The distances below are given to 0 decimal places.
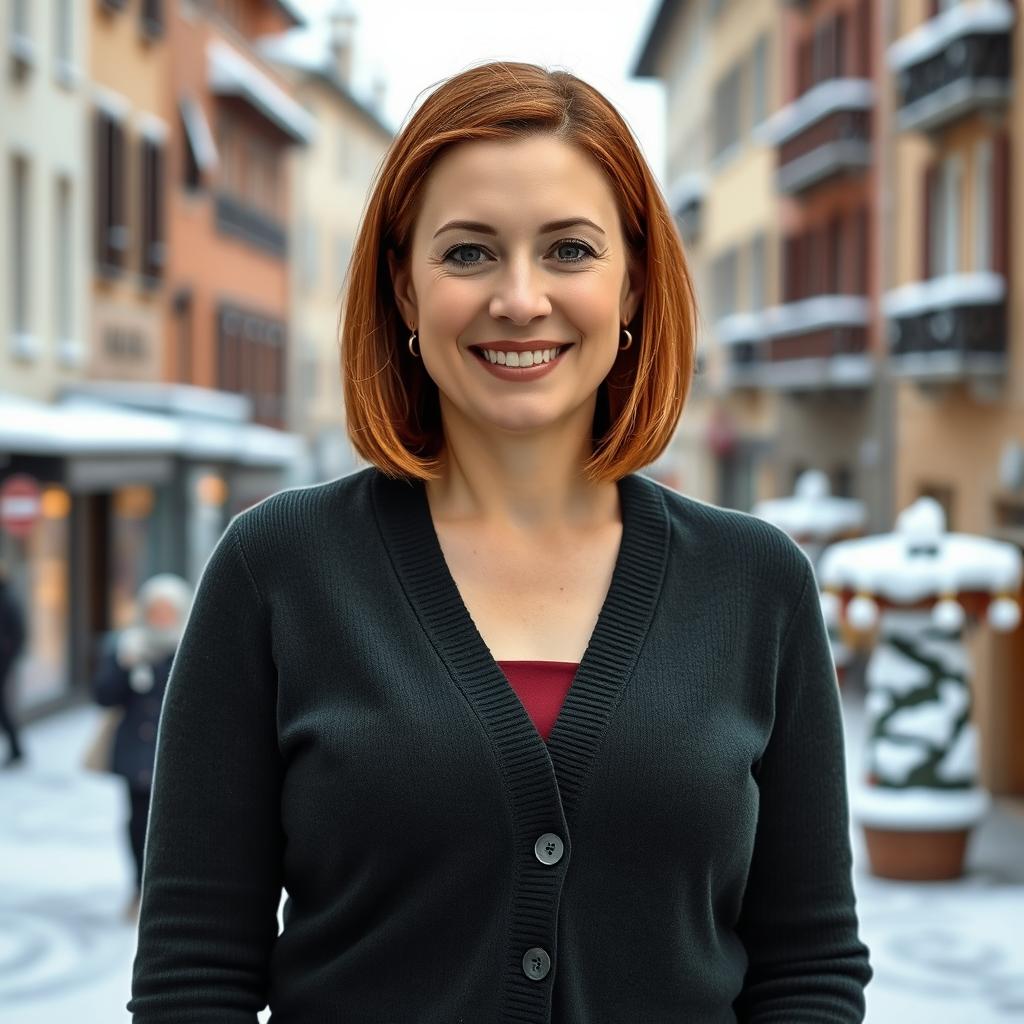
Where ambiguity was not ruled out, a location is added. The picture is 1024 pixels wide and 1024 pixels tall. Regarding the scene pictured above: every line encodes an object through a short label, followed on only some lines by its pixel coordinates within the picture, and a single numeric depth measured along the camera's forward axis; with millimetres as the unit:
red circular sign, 17266
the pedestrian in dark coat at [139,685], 9109
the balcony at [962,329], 17031
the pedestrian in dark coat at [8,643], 15164
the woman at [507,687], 2150
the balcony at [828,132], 22875
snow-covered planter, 11695
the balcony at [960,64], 16609
